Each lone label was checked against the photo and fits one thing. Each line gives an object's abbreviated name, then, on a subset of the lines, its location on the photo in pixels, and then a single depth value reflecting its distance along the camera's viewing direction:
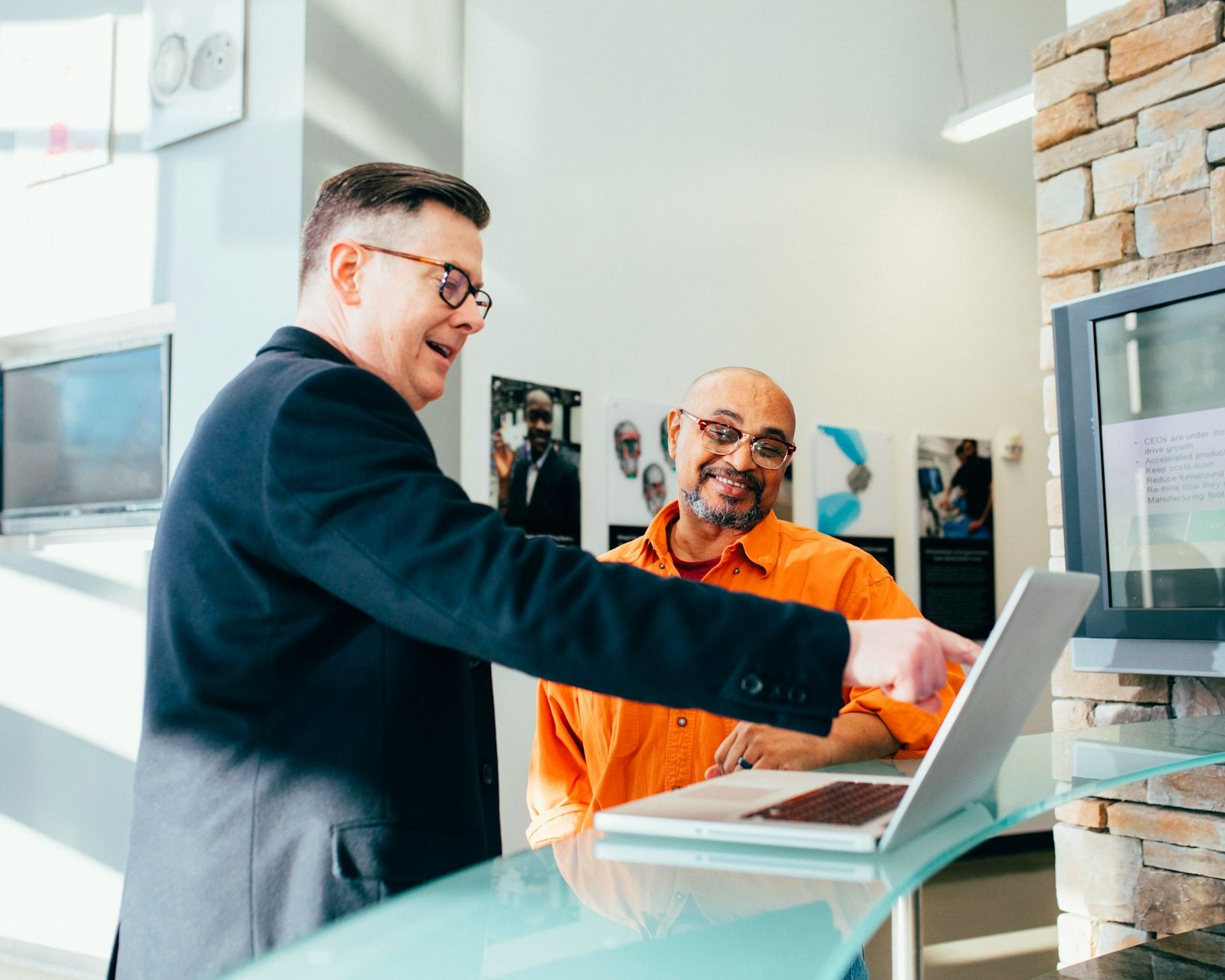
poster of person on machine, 6.06
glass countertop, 0.81
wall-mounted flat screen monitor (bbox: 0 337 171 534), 4.02
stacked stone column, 2.51
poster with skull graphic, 4.71
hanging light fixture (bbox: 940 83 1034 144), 5.37
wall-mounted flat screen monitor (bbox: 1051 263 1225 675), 2.43
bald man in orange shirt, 2.02
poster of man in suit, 4.31
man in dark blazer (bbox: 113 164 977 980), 1.10
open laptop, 1.03
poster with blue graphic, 5.64
